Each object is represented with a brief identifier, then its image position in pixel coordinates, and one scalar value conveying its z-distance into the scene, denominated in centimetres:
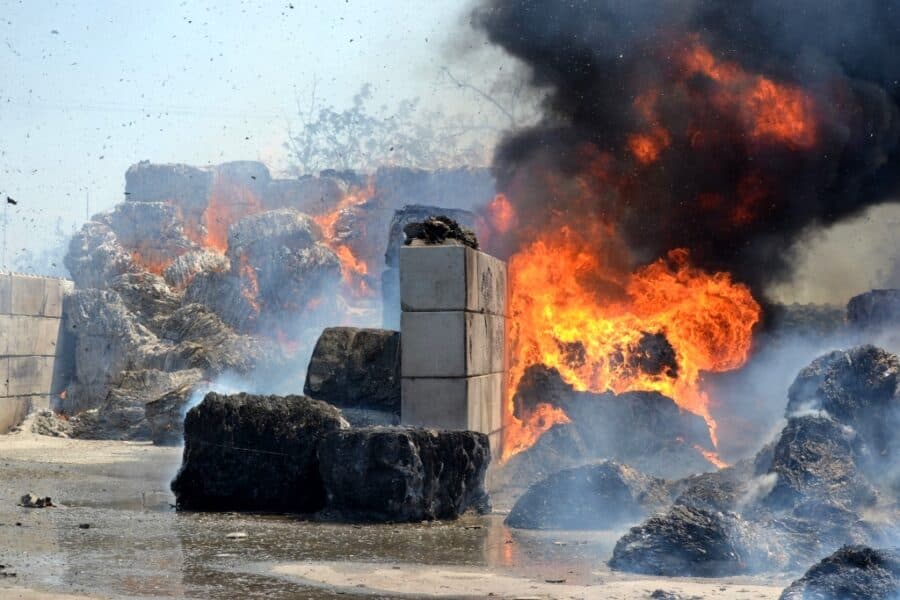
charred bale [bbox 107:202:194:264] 3831
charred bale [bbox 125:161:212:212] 4306
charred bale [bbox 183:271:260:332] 3166
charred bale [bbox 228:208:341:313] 3322
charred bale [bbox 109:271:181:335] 2955
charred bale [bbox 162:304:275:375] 2639
